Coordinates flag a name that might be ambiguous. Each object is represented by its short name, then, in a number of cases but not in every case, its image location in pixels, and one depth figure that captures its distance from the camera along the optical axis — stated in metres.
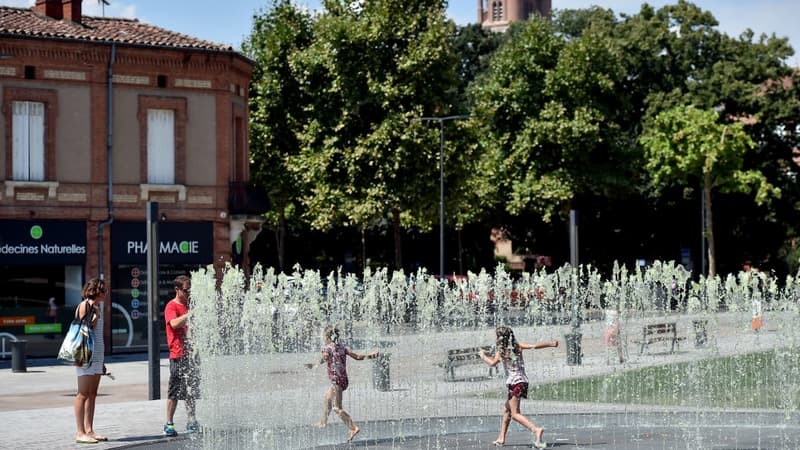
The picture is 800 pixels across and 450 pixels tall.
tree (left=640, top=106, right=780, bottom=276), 56.50
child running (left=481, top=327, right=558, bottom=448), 13.87
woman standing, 14.27
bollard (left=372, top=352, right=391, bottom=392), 20.89
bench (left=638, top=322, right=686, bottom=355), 26.37
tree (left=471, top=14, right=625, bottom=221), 56.22
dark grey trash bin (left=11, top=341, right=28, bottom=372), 26.97
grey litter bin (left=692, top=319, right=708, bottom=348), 25.44
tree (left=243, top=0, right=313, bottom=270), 49.12
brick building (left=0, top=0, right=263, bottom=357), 31.86
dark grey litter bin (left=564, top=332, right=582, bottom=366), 24.97
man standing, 14.77
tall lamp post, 46.32
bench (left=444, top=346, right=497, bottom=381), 22.77
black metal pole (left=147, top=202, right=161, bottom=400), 18.42
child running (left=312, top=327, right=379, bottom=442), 15.02
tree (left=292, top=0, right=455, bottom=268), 45.66
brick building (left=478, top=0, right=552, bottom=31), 171.12
